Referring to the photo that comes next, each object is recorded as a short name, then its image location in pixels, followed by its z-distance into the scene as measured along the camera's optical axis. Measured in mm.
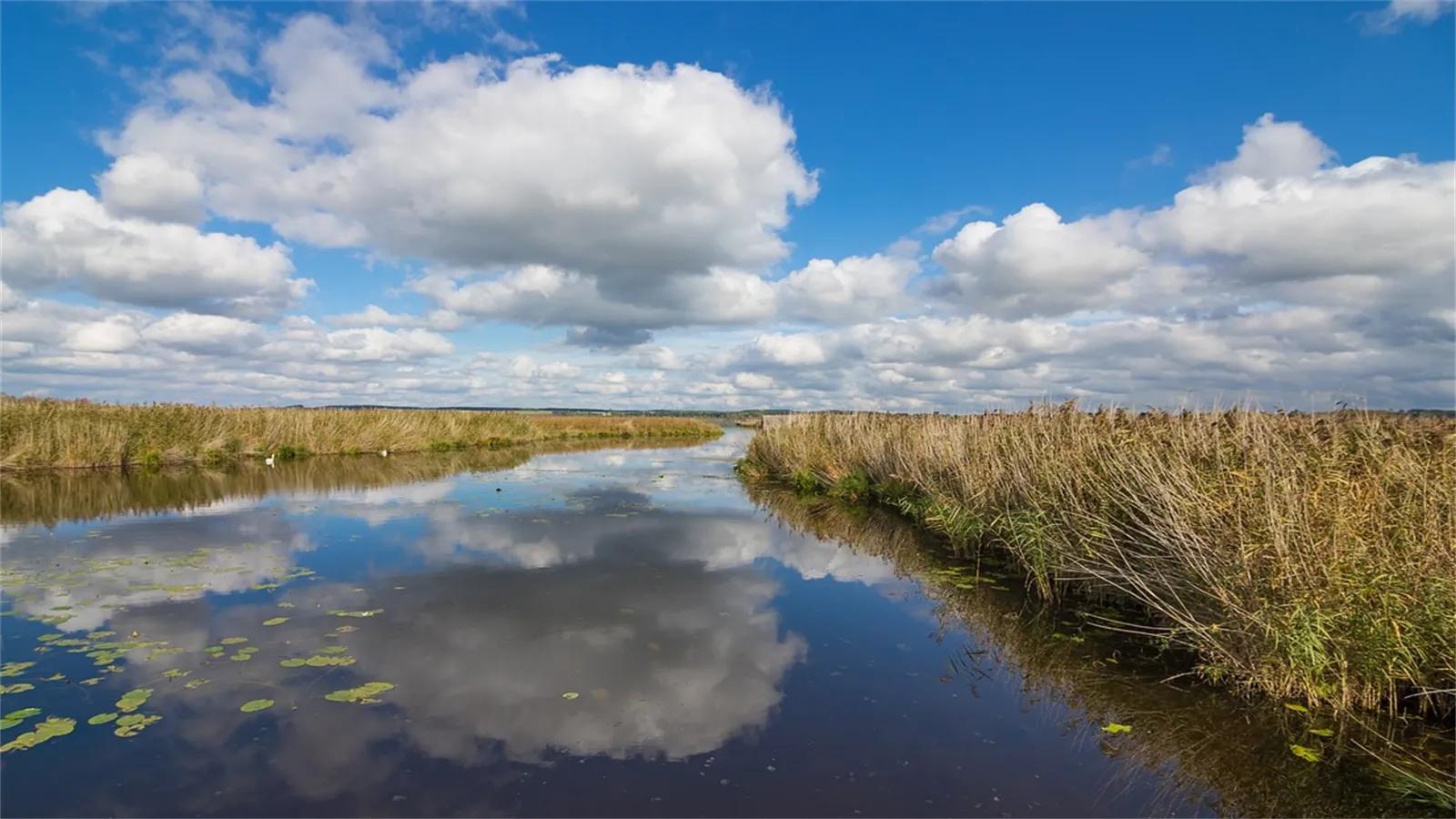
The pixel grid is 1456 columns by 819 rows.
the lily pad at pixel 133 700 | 5203
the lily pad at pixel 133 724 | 4828
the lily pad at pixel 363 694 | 5469
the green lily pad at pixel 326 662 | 6164
